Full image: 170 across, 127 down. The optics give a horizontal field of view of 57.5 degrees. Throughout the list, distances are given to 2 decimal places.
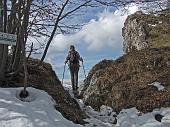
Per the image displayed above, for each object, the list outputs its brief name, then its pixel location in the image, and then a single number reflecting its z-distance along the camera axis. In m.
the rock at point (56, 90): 4.13
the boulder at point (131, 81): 5.25
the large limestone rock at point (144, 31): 9.72
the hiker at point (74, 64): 7.57
